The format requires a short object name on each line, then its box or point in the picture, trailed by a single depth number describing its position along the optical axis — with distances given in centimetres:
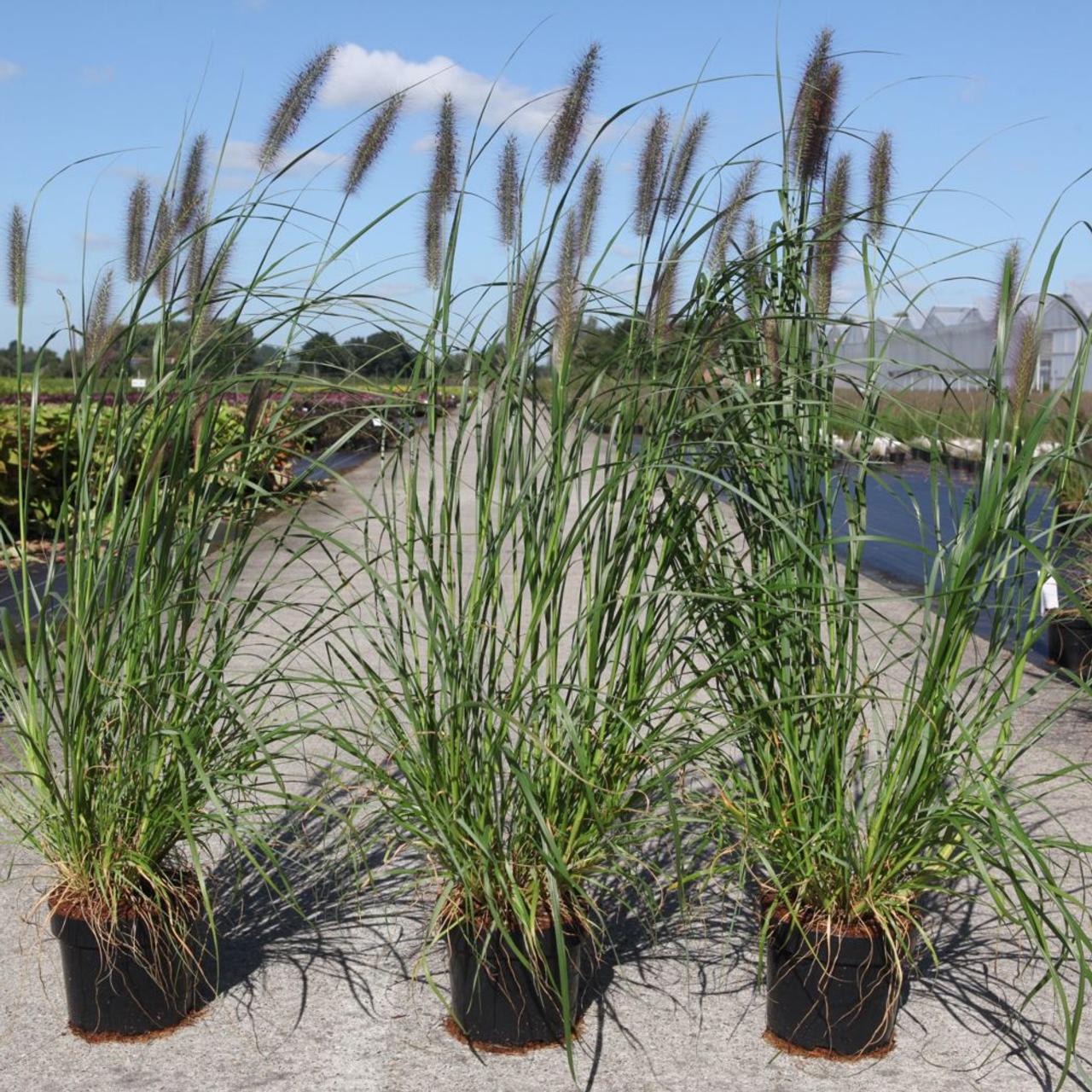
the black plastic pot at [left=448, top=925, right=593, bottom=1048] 208
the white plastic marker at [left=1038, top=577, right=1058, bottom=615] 477
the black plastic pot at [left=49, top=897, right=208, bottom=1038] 213
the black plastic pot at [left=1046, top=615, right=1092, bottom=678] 487
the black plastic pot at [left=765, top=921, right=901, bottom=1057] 208
